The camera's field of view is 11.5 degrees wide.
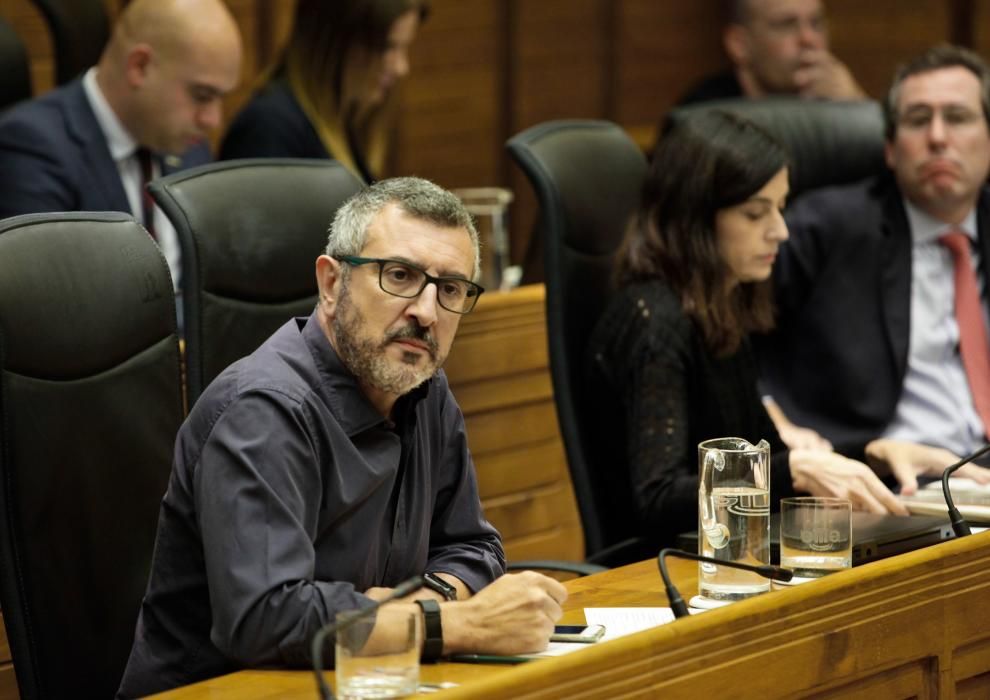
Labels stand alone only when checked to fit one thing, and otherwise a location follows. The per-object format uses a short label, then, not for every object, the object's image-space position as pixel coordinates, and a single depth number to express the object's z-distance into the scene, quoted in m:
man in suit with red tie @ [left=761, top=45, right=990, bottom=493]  6.85
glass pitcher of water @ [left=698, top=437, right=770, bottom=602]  5.64
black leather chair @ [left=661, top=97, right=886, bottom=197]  7.26
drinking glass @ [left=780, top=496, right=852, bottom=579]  5.71
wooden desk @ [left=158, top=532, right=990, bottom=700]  5.31
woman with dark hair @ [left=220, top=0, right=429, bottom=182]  7.28
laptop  5.81
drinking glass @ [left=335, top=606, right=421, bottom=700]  5.27
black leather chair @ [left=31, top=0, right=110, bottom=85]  7.72
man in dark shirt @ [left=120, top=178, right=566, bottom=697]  5.45
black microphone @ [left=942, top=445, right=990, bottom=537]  5.82
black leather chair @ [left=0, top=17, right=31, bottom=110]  7.21
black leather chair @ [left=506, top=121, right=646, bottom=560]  6.43
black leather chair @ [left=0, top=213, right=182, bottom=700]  5.72
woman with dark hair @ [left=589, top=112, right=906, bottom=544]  6.32
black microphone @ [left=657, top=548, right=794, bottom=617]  5.44
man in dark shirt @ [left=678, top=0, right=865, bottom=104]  9.19
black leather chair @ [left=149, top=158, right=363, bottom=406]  6.13
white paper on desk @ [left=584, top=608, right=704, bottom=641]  5.53
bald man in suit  6.91
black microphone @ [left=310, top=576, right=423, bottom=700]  5.22
